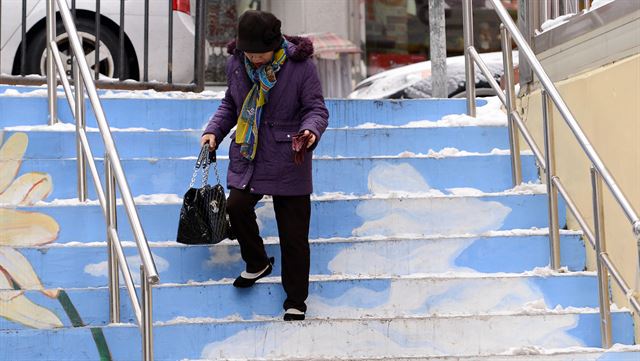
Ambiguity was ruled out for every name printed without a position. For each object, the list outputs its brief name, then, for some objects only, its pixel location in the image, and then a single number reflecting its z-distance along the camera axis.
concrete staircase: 10.62
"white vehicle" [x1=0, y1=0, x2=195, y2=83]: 16.35
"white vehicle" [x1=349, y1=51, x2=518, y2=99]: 21.99
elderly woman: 11.02
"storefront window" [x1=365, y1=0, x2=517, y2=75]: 33.34
